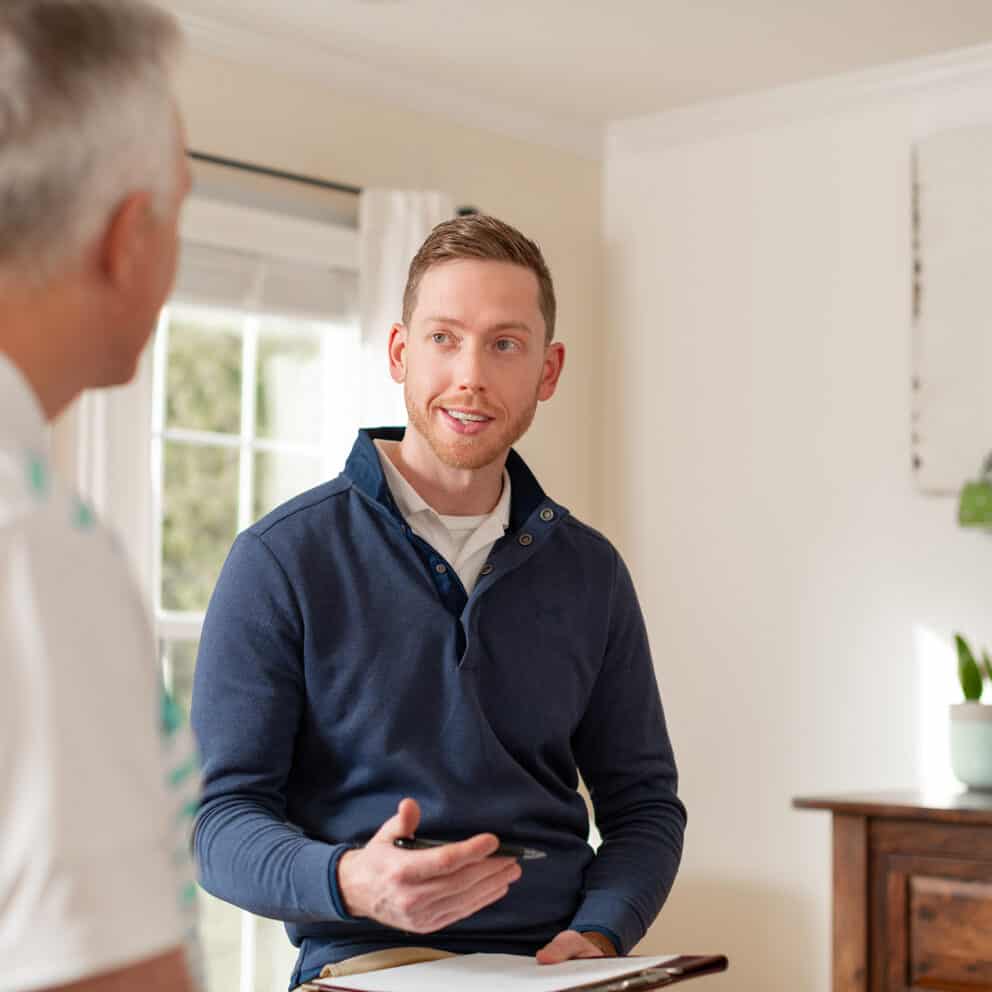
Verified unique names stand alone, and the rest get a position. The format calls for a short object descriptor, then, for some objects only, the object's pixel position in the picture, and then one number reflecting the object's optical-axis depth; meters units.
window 3.86
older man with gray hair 0.67
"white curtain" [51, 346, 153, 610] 3.53
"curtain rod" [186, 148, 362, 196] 3.81
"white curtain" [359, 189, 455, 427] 4.04
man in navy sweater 1.63
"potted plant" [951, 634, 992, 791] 3.44
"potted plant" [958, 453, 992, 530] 3.76
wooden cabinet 3.01
